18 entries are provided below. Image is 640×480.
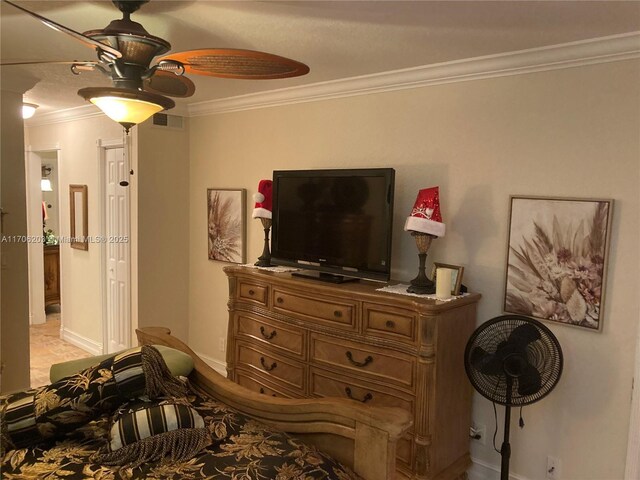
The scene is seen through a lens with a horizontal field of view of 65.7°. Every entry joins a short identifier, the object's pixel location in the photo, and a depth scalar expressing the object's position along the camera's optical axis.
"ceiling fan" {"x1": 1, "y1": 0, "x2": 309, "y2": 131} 1.66
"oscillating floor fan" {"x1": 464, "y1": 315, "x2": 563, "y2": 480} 2.45
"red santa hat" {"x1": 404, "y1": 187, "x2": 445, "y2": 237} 2.78
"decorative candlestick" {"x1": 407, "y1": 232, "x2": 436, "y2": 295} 2.81
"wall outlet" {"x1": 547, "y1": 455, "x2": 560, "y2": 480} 2.67
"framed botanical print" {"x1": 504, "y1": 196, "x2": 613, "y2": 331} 2.49
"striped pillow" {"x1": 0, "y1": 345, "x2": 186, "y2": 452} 1.80
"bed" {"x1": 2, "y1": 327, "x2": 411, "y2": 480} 1.65
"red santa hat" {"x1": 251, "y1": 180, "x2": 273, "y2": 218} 3.75
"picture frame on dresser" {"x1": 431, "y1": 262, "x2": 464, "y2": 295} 2.80
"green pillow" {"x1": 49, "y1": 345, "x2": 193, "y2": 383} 2.17
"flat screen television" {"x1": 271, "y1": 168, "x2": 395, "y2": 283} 2.99
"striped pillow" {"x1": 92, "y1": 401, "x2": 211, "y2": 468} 1.72
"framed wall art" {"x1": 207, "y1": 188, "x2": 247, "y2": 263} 4.36
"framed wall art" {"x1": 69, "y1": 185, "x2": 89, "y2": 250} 5.25
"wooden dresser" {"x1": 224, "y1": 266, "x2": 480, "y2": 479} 2.61
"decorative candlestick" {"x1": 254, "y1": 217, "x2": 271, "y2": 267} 3.76
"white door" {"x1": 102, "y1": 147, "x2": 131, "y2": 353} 4.70
